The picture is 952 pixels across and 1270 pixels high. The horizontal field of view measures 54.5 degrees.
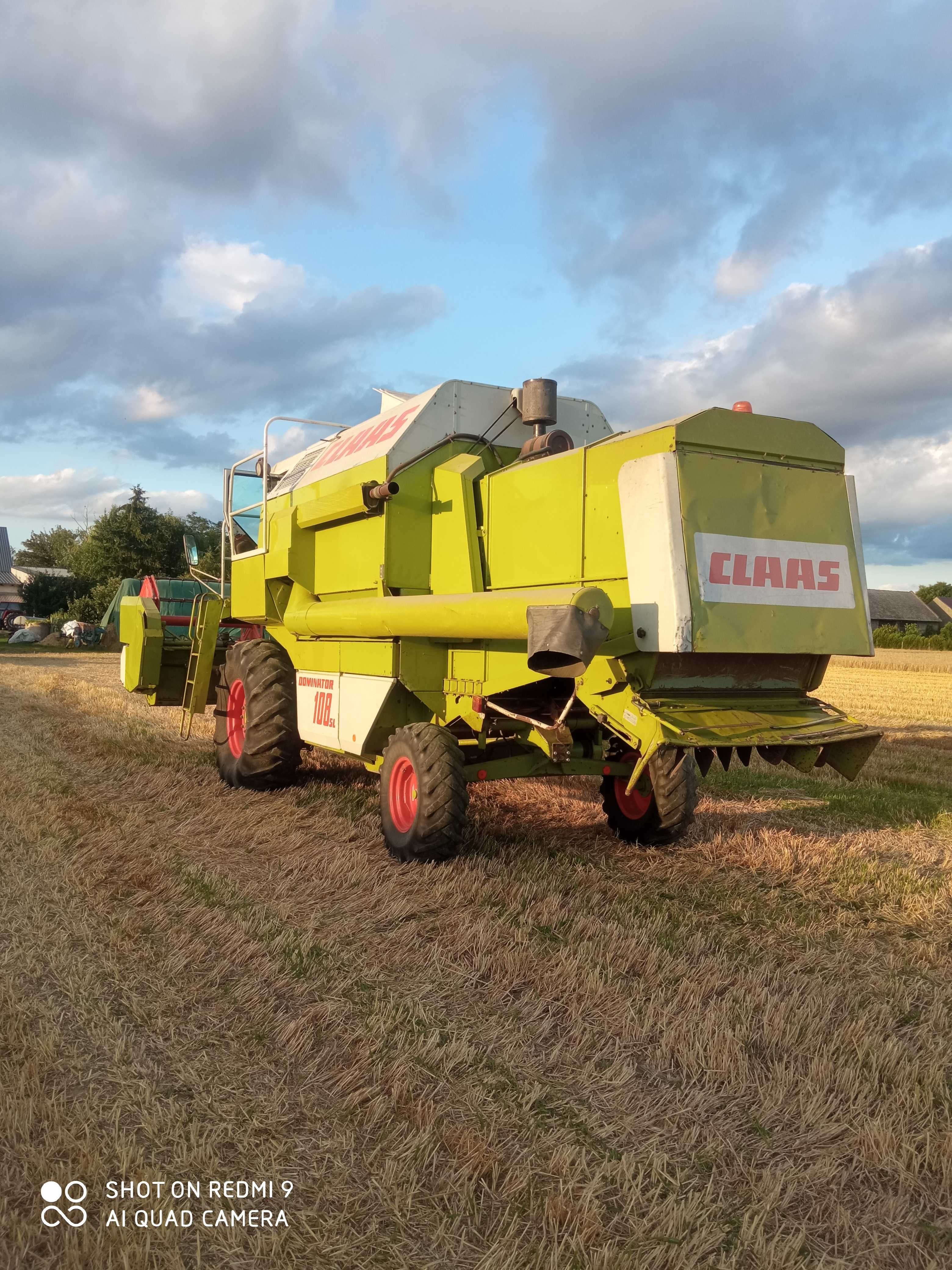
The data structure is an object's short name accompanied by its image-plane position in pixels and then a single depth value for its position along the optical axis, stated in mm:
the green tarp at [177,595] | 10523
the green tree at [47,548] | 74500
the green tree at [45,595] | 42938
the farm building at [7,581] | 59781
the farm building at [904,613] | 73875
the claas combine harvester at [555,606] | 4523
